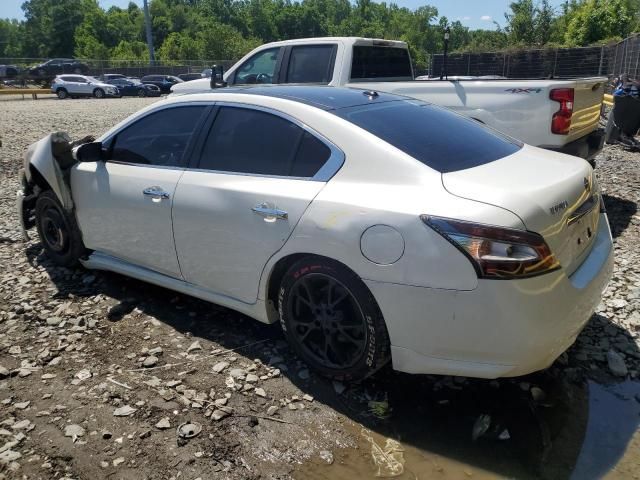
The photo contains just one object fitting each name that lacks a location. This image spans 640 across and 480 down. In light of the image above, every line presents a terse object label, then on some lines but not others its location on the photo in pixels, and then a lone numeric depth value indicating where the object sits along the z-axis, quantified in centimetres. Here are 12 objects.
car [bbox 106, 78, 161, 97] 3575
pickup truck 561
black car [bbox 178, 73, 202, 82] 4009
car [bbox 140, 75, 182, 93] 3688
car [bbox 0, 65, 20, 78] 4197
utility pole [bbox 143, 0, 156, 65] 4585
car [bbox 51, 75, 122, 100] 3409
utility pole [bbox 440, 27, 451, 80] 817
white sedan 250
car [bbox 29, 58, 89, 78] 4341
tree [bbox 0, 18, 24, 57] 10180
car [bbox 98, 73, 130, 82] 4049
